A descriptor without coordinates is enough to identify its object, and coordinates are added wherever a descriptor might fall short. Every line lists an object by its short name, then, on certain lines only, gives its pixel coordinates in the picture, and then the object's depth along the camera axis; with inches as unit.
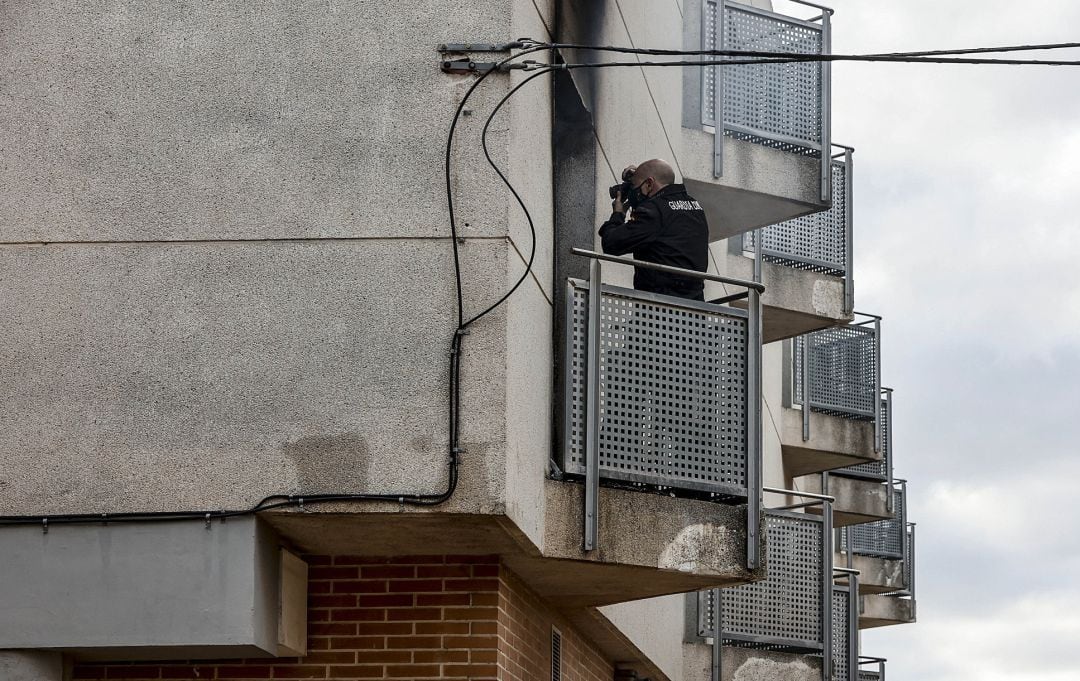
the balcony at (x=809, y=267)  804.0
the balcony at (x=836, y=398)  980.6
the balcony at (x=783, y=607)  648.4
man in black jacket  430.3
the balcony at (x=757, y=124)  655.1
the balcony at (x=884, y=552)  1208.2
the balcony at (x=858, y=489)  1103.6
